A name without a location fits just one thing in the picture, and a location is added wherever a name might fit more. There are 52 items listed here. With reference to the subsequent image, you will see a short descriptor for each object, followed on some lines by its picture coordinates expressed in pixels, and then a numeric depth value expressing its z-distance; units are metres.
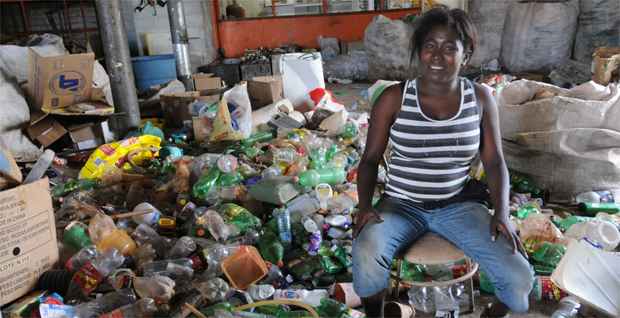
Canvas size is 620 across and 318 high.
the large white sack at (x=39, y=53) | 4.40
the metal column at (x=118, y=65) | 4.64
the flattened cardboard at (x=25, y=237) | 2.01
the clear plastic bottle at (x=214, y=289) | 2.10
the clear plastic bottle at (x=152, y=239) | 2.53
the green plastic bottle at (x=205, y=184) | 3.03
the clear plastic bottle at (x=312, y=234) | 2.48
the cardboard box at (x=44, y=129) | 4.28
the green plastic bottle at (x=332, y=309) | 1.93
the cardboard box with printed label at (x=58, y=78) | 4.08
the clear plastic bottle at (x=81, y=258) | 2.29
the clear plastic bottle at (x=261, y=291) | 2.12
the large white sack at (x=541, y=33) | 6.32
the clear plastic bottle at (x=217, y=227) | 2.58
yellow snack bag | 3.67
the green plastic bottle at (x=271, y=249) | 2.45
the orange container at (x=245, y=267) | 2.26
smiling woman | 1.69
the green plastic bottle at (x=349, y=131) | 4.13
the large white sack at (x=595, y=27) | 6.02
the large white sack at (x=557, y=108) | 2.74
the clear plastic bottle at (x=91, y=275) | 2.14
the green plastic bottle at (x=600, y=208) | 2.71
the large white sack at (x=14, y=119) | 4.06
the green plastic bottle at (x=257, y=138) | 3.98
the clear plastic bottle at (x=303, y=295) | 2.11
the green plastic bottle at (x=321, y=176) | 3.10
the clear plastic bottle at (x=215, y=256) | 2.33
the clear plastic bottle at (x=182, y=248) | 2.43
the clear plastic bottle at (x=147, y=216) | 2.78
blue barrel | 6.67
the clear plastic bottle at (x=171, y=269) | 2.29
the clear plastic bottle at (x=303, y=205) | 2.76
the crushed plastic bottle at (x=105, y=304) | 2.03
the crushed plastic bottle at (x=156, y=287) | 2.12
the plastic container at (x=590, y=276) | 1.87
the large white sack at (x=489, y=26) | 7.02
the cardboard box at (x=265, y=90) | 4.79
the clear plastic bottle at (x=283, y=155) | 3.49
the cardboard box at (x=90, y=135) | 4.50
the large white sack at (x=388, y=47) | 7.09
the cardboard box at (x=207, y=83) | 6.04
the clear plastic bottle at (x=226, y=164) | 3.17
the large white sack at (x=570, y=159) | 2.76
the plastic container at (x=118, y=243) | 2.49
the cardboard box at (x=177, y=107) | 5.12
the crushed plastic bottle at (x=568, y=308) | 1.98
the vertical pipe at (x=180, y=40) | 6.48
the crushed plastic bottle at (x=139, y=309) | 2.00
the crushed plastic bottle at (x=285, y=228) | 2.58
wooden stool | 1.72
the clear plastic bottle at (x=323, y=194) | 2.80
